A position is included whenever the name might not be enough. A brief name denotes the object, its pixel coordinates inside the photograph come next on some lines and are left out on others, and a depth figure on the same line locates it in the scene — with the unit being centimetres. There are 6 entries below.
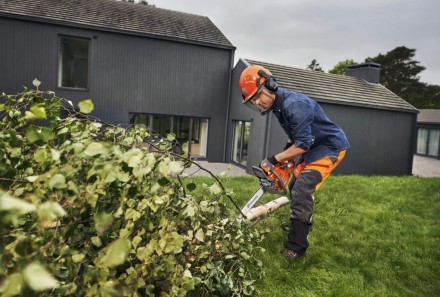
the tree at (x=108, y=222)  155
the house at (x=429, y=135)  2522
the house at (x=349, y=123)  1425
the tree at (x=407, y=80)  4569
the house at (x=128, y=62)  1427
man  375
